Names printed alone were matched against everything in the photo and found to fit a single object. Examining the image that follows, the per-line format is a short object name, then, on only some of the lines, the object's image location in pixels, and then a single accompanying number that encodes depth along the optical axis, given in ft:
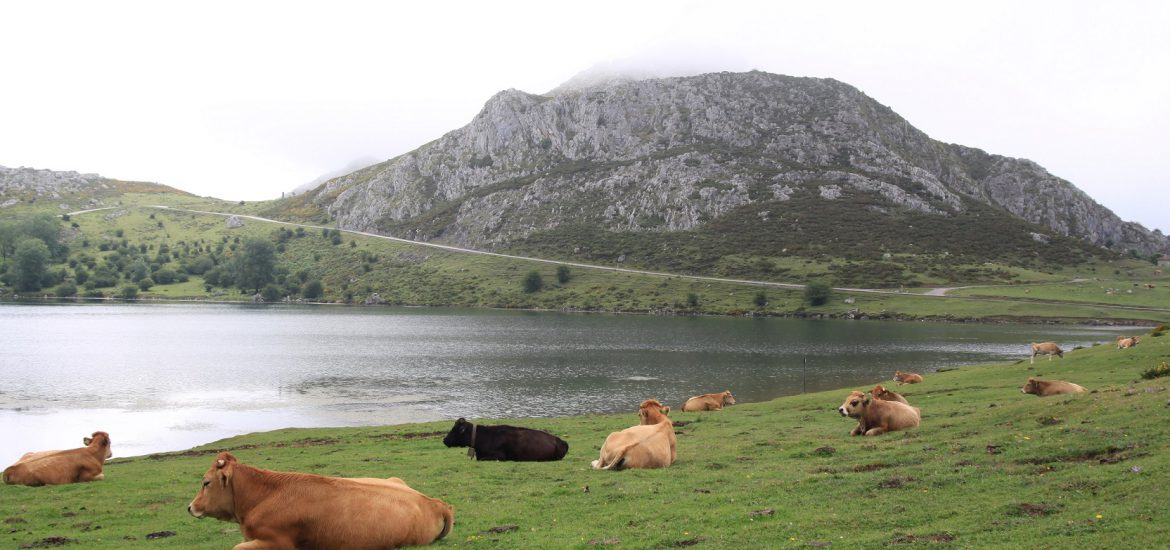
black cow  69.00
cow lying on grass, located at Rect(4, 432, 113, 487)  62.34
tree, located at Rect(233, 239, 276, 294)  625.82
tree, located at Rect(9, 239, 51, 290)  590.96
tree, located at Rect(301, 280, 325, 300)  609.01
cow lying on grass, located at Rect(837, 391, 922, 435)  70.79
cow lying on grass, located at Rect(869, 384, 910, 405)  76.69
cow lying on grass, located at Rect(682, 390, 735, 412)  124.77
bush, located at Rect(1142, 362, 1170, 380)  81.41
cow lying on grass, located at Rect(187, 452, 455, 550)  34.53
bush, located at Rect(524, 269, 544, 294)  555.69
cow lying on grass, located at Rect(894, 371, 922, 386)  141.79
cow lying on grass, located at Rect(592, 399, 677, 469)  59.41
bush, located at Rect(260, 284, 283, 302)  603.67
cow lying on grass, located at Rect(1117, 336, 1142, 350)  131.07
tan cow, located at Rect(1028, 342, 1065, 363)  153.28
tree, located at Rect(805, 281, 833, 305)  468.34
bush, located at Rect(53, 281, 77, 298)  574.56
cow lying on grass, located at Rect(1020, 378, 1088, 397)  90.36
